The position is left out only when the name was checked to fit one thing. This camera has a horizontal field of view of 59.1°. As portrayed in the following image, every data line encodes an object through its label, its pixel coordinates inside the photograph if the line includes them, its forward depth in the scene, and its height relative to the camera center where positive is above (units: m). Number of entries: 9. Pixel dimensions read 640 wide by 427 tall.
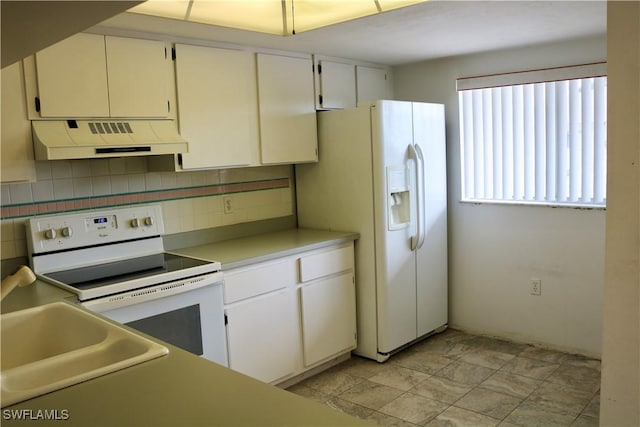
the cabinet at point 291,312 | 3.09 -0.92
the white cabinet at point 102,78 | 2.56 +0.42
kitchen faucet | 1.20 -0.24
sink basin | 1.35 -0.50
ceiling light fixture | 2.63 +0.73
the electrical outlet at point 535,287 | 3.93 -0.97
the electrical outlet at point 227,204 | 3.66 -0.28
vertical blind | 3.57 +0.06
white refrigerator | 3.63 -0.32
